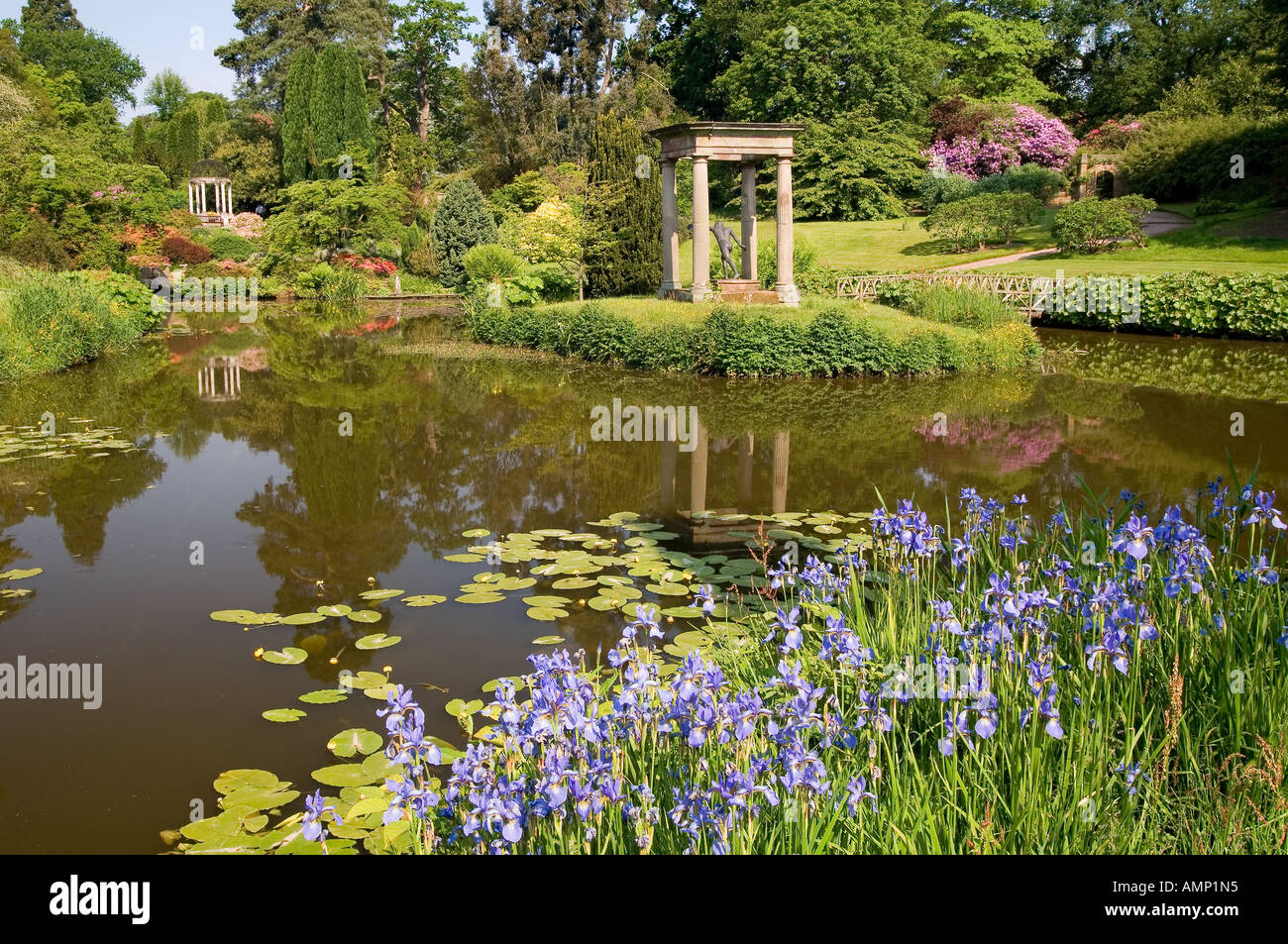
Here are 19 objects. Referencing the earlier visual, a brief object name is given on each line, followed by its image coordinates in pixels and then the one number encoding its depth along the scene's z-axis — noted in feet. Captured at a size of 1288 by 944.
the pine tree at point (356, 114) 134.92
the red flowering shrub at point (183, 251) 108.78
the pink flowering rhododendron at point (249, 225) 136.87
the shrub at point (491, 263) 86.43
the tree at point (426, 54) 157.79
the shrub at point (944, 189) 119.85
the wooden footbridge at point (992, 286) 73.36
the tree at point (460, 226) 104.42
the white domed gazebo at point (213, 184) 149.38
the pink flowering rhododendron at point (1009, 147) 126.11
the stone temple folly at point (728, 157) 63.36
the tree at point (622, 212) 74.54
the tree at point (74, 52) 194.08
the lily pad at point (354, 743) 14.55
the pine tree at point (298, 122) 136.36
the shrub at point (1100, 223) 90.38
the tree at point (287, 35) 156.56
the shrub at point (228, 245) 120.16
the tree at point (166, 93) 232.12
